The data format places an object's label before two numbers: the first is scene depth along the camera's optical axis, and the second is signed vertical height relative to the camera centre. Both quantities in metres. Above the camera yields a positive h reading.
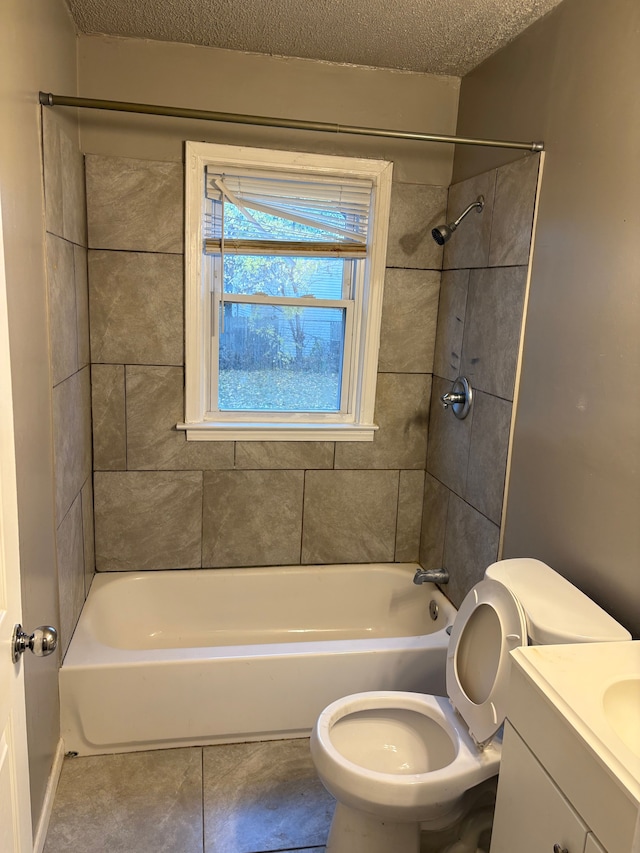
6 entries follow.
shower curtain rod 1.87 +0.56
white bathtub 2.17 -1.31
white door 1.06 -0.60
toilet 1.55 -1.12
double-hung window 2.57 +0.05
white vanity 1.04 -0.76
